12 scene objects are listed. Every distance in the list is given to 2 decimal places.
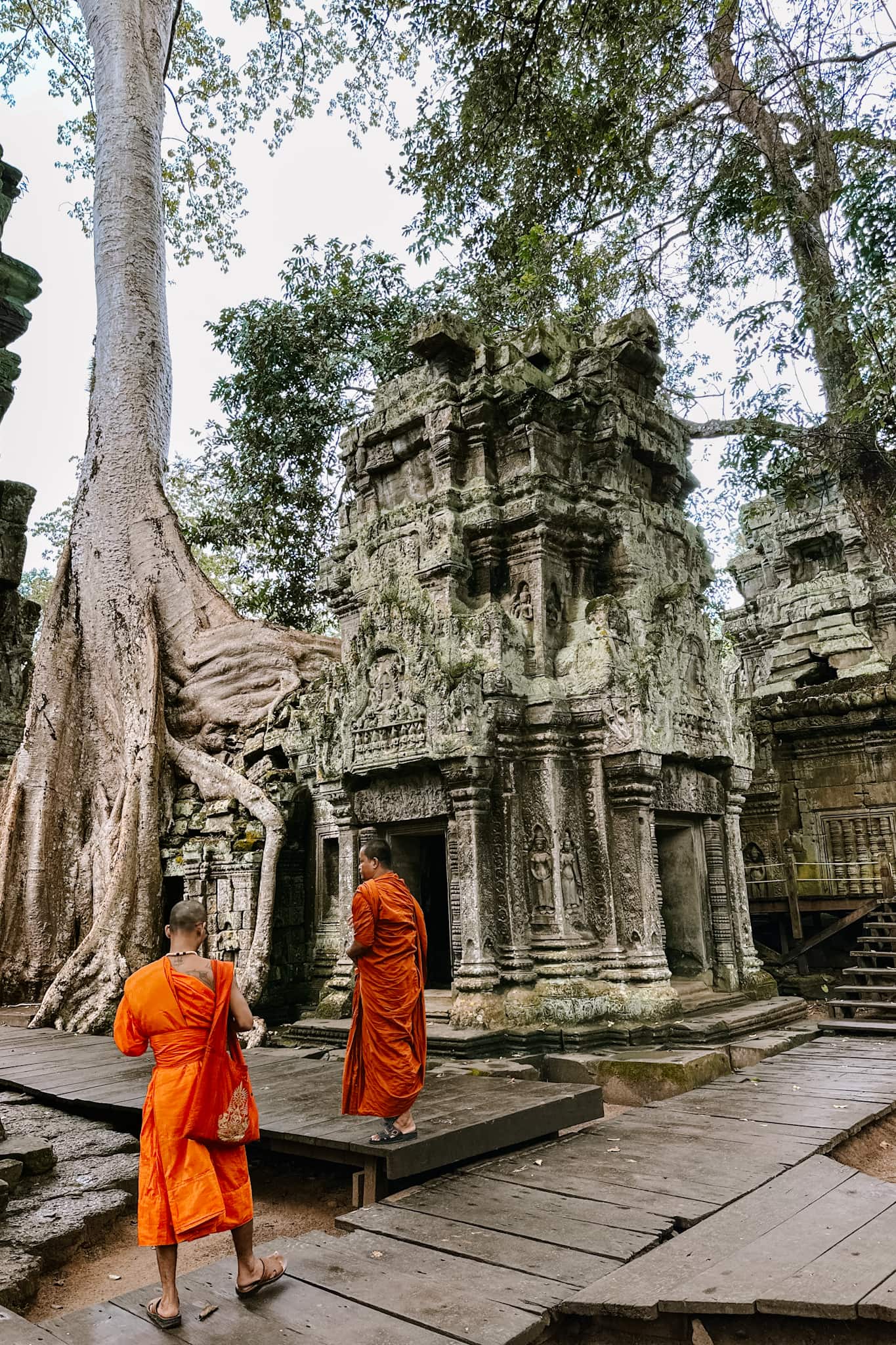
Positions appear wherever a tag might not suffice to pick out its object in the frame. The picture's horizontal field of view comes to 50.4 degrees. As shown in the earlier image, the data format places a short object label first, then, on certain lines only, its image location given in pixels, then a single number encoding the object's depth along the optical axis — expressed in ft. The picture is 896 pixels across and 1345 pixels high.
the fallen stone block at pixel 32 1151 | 13.52
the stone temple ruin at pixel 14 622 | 31.86
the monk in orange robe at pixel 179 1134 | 9.49
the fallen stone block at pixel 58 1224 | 12.20
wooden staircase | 22.52
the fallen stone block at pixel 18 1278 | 10.87
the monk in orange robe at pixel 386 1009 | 13.14
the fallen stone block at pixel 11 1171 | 12.70
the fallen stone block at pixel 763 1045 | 19.76
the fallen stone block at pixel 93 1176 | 13.92
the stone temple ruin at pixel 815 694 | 35.78
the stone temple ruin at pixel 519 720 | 21.53
